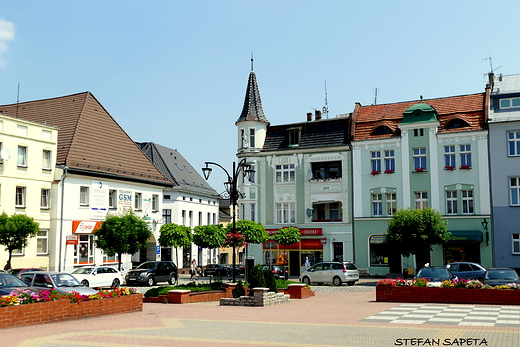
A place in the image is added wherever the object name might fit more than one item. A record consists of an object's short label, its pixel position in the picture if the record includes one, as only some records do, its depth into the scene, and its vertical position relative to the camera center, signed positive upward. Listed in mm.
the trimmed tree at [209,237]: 32181 -232
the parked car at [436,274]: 24623 -1848
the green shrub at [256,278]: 23109 -1849
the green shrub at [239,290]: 23594 -2380
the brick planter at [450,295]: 20555 -2377
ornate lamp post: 26459 +2431
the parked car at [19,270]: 27652 -1837
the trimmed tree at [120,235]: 36906 -108
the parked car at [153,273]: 35688 -2565
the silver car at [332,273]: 35719 -2614
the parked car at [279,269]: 40347 -2638
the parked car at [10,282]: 18297 -1592
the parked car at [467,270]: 29688 -2023
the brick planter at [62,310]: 14359 -2174
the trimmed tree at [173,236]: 42688 -223
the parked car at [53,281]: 21469 -1803
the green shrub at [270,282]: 23812 -2067
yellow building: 35281 +3691
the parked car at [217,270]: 51375 -3365
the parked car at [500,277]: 23859 -1940
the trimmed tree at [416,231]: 35344 +69
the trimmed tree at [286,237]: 42250 -326
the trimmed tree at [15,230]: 31212 +205
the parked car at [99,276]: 31950 -2469
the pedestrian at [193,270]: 46375 -3015
